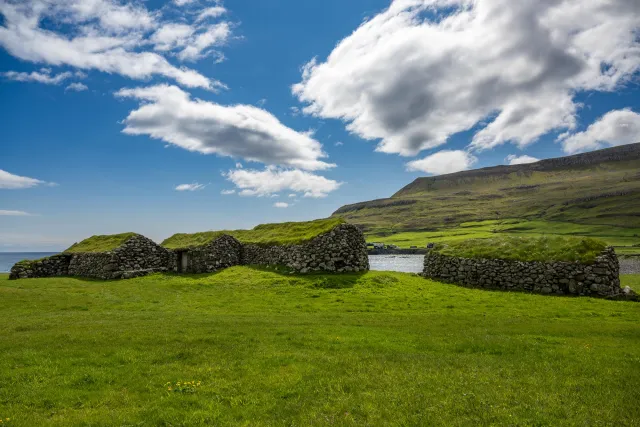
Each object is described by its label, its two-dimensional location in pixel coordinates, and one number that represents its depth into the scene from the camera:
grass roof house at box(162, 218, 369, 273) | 36.22
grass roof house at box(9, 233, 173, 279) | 42.62
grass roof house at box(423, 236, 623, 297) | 27.72
